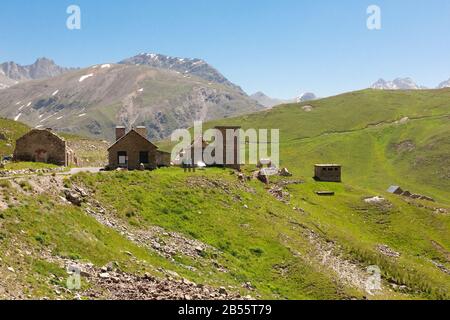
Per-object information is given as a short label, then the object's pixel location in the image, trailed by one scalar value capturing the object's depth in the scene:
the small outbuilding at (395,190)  116.44
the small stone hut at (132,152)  68.38
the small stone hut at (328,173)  99.44
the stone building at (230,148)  80.56
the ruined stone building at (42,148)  66.38
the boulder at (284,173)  97.15
